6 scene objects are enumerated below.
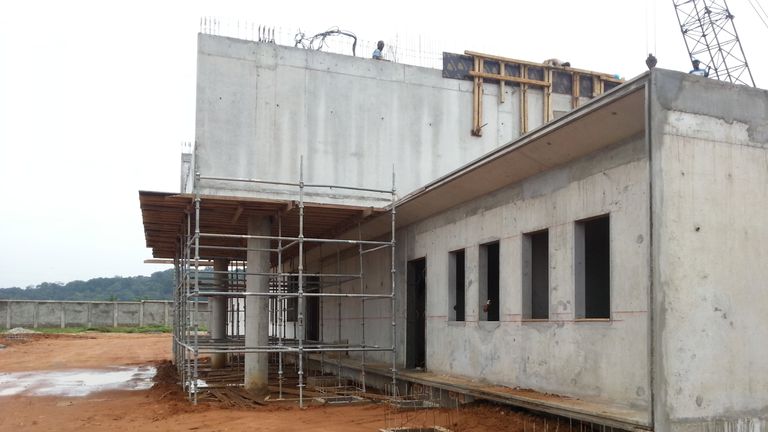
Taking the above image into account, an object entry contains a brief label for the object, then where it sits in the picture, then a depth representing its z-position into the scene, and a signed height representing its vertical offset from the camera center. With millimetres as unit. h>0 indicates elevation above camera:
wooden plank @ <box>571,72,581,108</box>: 21062 +5300
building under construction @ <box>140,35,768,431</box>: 8172 +867
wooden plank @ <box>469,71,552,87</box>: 19859 +5373
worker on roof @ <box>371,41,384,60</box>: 19328 +5857
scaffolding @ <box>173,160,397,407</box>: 14281 -845
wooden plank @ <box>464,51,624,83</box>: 20000 +5867
